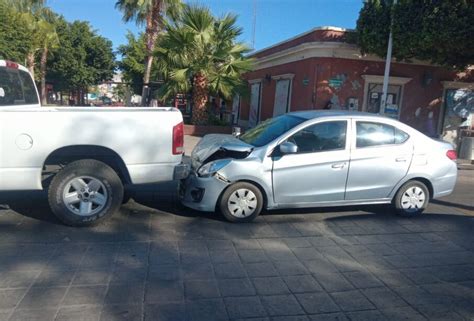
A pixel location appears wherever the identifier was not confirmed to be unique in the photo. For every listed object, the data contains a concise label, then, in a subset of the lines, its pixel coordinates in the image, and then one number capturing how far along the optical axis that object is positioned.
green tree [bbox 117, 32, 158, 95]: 34.86
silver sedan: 5.13
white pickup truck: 4.40
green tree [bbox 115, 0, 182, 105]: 19.23
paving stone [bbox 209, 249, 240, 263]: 4.06
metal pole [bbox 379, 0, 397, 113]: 12.41
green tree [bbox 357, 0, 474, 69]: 10.83
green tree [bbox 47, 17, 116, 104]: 36.00
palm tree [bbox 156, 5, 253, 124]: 14.03
